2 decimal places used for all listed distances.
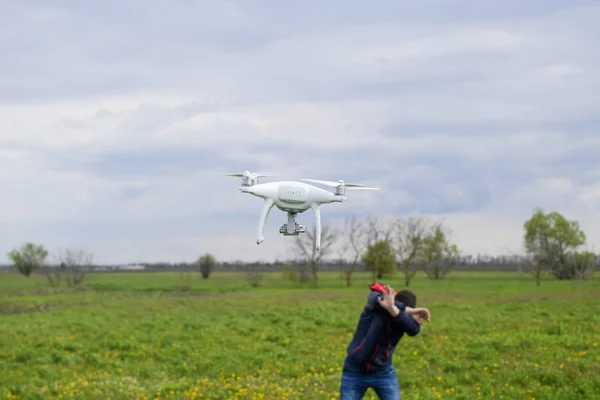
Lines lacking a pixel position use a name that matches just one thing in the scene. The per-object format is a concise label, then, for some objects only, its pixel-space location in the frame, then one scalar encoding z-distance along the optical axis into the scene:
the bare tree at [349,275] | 63.72
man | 7.43
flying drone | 2.55
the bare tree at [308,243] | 46.95
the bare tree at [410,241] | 49.53
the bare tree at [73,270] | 74.06
